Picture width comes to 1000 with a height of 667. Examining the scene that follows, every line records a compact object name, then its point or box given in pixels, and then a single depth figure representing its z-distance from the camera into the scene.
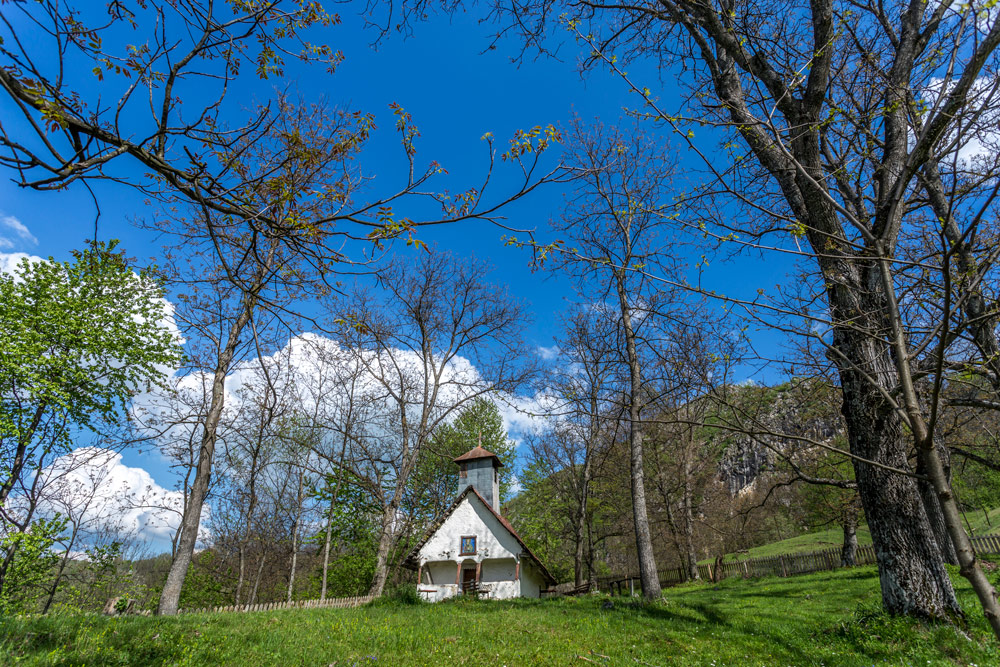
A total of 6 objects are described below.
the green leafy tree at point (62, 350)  13.04
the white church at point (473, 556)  21.72
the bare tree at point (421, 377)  18.56
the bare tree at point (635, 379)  11.72
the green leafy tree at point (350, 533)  27.14
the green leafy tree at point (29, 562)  11.82
